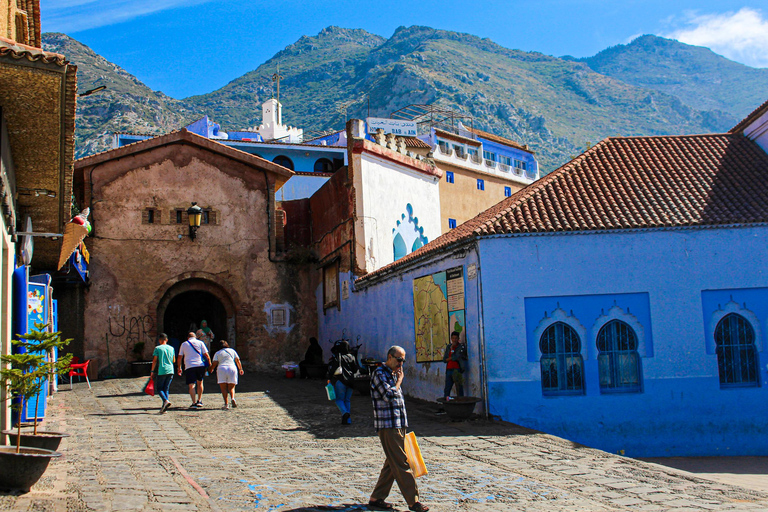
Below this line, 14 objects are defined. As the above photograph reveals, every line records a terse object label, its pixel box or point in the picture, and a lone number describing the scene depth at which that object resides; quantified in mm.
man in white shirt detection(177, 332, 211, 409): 14250
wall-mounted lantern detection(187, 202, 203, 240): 21422
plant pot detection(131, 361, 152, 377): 20703
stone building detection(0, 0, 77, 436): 6898
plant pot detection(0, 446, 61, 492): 6609
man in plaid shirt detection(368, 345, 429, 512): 6902
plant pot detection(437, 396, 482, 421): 12266
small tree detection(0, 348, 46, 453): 7570
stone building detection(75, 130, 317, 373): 21062
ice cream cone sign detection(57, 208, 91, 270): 11656
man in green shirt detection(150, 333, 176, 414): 13711
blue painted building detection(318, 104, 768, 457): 13000
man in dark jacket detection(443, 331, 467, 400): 13334
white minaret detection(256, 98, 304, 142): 46938
